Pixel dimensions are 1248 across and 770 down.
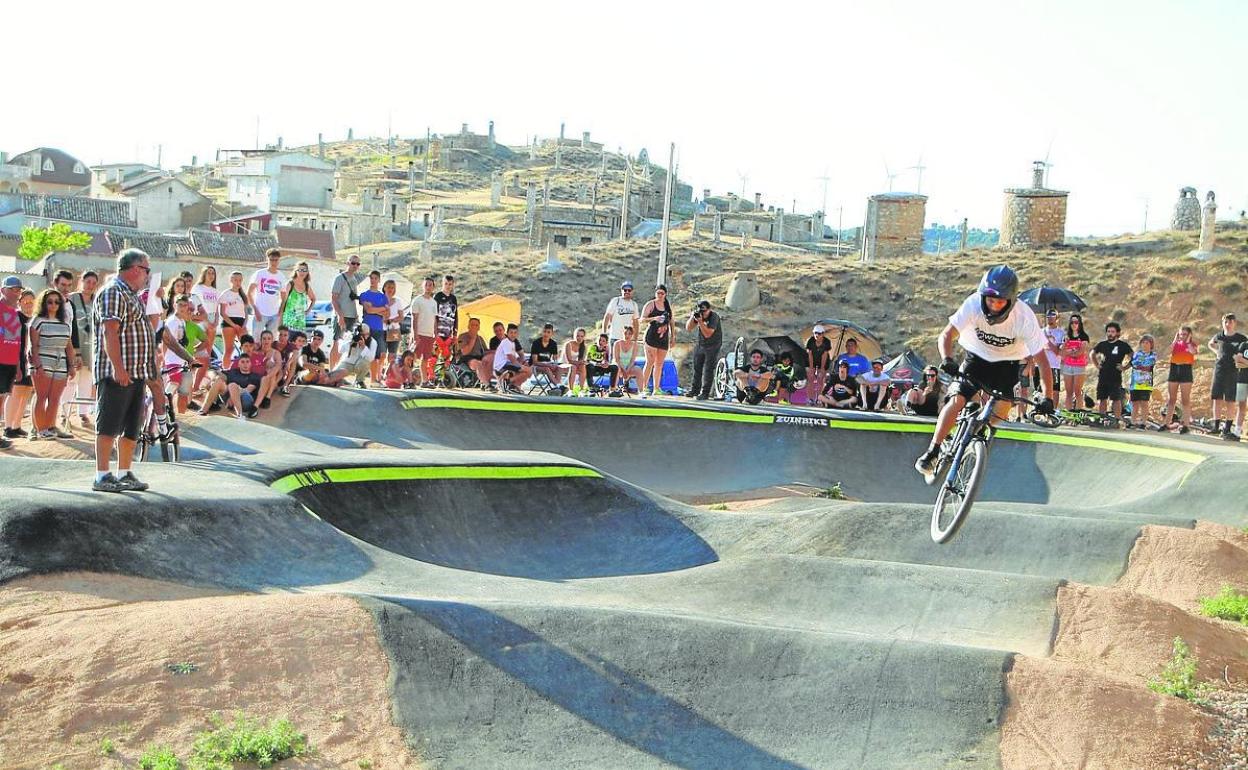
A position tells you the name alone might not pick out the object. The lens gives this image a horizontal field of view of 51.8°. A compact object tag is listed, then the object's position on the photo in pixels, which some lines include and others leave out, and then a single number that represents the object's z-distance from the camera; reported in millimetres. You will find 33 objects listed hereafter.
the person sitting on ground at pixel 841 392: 21078
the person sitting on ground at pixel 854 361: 21344
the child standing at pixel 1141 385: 19891
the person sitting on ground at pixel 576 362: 21234
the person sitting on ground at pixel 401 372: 19141
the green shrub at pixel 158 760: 5953
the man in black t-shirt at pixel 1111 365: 19703
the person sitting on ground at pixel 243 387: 15914
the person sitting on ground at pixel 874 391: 21156
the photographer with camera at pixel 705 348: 20062
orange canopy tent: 28781
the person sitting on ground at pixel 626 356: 21109
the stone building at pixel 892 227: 50906
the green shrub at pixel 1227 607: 10633
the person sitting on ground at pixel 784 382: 21672
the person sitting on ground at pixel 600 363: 21203
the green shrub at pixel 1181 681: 8070
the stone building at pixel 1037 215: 47781
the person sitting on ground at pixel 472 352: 20531
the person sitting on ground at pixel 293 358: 16766
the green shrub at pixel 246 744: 6117
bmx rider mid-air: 9297
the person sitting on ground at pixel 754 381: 20984
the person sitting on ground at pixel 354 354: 18031
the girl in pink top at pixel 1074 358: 19672
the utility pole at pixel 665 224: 38062
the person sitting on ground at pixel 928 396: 20391
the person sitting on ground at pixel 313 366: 17719
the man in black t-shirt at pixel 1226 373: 19078
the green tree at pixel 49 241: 61250
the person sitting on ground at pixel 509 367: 20375
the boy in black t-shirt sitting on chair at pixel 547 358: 20656
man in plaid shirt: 8984
